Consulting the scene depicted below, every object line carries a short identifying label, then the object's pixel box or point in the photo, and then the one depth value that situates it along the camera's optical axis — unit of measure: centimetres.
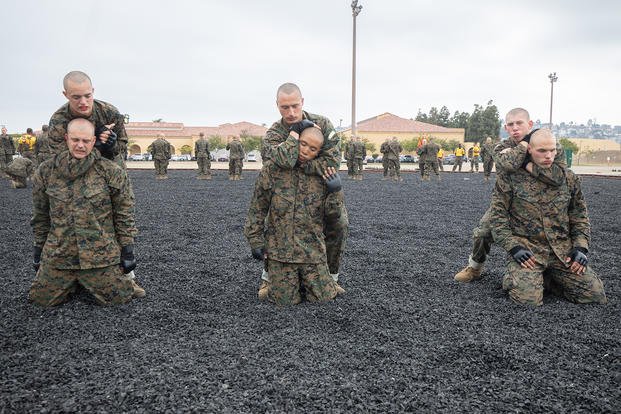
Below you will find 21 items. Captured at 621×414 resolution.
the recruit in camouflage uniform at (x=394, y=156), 1919
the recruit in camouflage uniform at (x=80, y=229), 369
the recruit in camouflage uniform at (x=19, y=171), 1380
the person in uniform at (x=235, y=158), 1864
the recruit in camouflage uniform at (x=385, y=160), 1960
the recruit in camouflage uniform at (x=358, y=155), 1961
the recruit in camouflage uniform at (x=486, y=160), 1714
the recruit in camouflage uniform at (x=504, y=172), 410
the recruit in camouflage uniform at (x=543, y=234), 398
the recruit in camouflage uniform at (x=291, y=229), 390
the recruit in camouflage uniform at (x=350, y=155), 1986
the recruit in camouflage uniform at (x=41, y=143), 1178
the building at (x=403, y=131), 6700
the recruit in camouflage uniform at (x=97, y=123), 408
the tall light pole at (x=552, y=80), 4800
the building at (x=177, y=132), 6856
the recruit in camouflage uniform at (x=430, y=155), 1866
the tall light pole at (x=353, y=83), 2788
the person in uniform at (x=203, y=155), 1898
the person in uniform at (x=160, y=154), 1847
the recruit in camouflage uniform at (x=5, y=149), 1688
